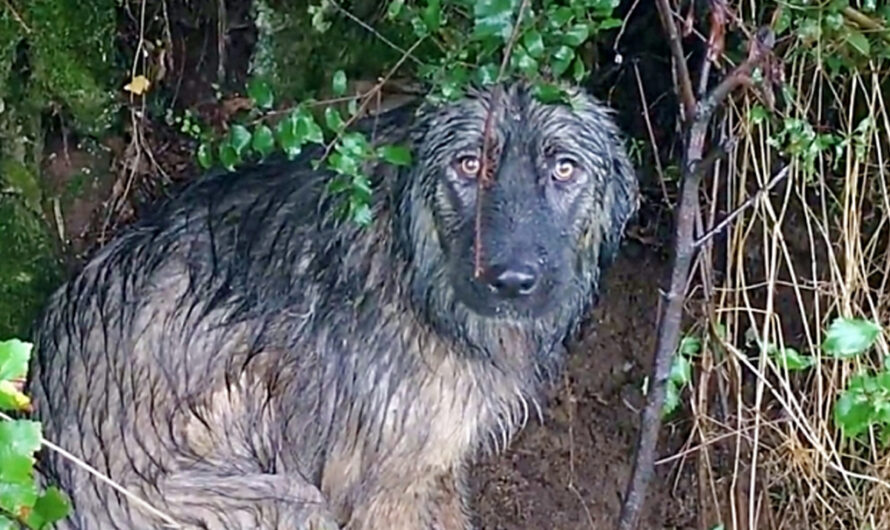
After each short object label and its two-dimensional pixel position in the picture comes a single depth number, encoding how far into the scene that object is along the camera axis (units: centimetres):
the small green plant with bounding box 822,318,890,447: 311
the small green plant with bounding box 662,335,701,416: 367
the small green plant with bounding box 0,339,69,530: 226
